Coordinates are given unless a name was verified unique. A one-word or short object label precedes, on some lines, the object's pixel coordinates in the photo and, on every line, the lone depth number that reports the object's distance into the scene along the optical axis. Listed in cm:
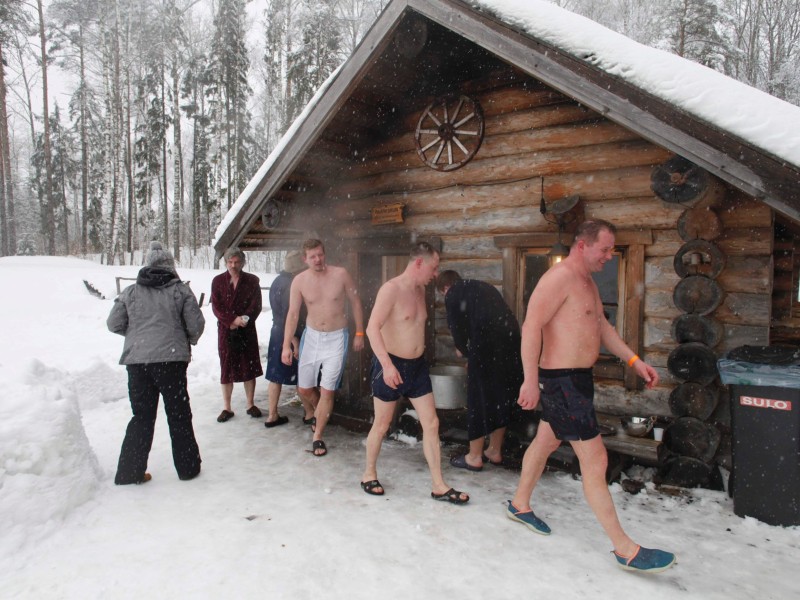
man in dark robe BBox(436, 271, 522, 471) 466
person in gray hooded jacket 429
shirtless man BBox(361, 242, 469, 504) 404
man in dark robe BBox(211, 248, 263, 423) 615
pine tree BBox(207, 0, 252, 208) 2409
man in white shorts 525
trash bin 352
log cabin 359
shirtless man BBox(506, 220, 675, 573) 315
